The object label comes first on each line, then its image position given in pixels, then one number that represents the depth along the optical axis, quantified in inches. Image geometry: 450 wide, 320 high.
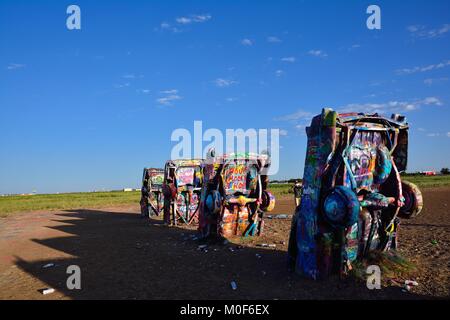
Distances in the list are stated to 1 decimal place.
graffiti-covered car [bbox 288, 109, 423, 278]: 262.1
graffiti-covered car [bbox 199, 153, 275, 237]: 463.8
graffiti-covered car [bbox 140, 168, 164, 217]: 847.1
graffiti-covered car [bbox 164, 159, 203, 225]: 665.0
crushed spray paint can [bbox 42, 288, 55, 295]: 265.3
